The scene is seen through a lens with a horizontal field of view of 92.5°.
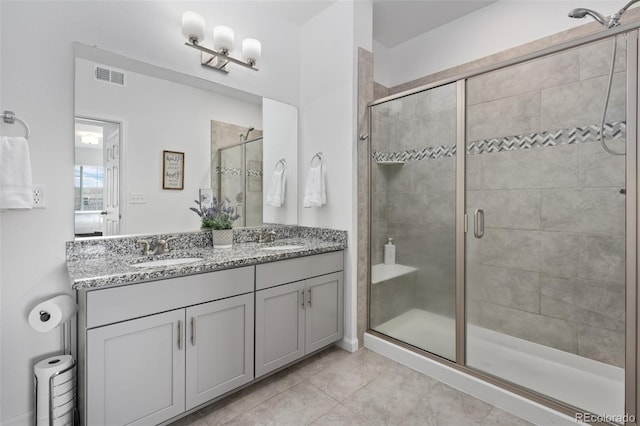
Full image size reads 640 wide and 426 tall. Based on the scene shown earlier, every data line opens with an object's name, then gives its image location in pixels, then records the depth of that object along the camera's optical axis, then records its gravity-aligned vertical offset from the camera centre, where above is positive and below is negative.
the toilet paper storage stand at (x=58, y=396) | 1.34 -0.83
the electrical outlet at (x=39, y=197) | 1.52 +0.07
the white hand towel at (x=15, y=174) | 1.37 +0.17
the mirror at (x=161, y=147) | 1.72 +0.43
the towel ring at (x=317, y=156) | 2.57 +0.47
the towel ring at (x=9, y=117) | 1.43 +0.44
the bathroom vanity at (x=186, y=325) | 1.30 -0.58
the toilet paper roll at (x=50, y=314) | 1.29 -0.45
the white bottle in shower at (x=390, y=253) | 2.34 -0.32
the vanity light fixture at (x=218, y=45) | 1.91 +1.12
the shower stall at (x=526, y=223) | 1.45 -0.07
